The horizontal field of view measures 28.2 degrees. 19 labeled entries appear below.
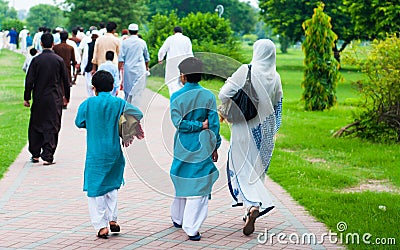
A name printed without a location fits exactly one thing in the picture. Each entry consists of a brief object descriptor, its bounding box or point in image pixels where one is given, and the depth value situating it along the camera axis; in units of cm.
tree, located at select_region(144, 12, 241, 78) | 2998
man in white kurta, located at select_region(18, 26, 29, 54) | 4853
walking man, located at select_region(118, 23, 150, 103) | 1525
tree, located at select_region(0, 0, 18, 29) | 13627
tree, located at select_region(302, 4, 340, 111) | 1916
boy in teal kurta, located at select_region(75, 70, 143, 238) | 694
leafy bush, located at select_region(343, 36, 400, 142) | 1295
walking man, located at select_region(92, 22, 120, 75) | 1664
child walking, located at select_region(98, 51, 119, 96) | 1325
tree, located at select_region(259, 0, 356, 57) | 4578
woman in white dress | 732
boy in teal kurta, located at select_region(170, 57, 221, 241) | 691
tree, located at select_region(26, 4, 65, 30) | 10394
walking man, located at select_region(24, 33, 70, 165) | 1081
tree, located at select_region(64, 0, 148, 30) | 5738
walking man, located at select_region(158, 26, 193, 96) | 1565
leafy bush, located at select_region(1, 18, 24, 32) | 7481
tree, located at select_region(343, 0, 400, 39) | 3092
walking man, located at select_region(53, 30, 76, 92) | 1764
